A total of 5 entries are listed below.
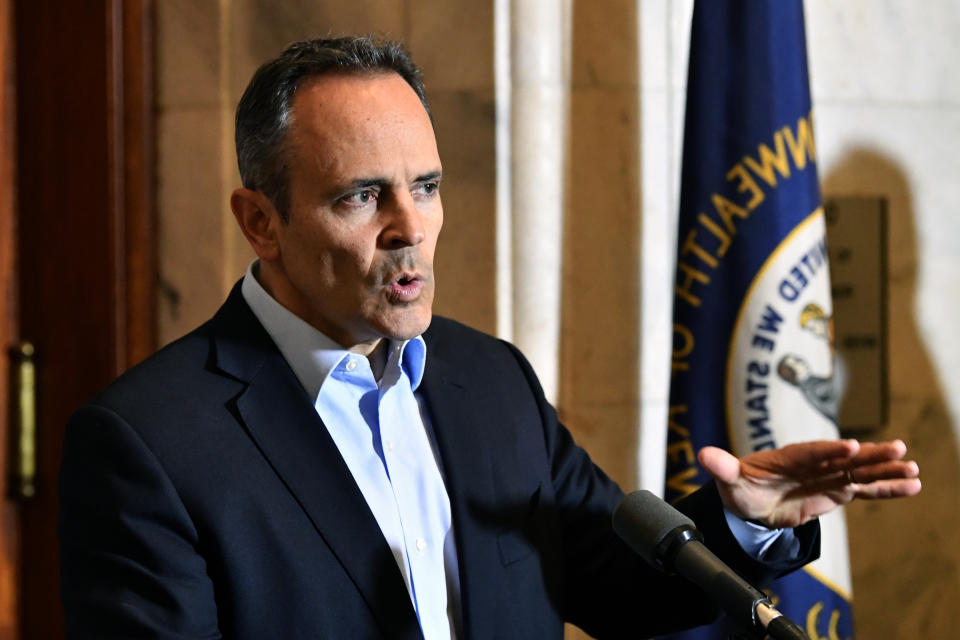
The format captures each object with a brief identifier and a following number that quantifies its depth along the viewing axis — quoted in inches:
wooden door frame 197.9
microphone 79.5
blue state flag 195.0
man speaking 105.0
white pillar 213.2
